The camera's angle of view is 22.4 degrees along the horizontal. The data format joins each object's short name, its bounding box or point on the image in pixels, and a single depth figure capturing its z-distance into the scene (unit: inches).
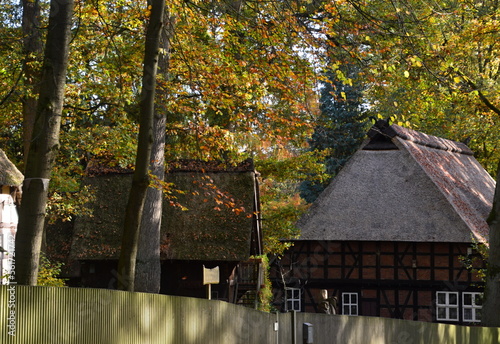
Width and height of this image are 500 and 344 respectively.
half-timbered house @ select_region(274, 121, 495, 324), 1793.1
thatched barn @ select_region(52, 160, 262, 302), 1428.3
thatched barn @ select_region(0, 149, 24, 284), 1133.9
